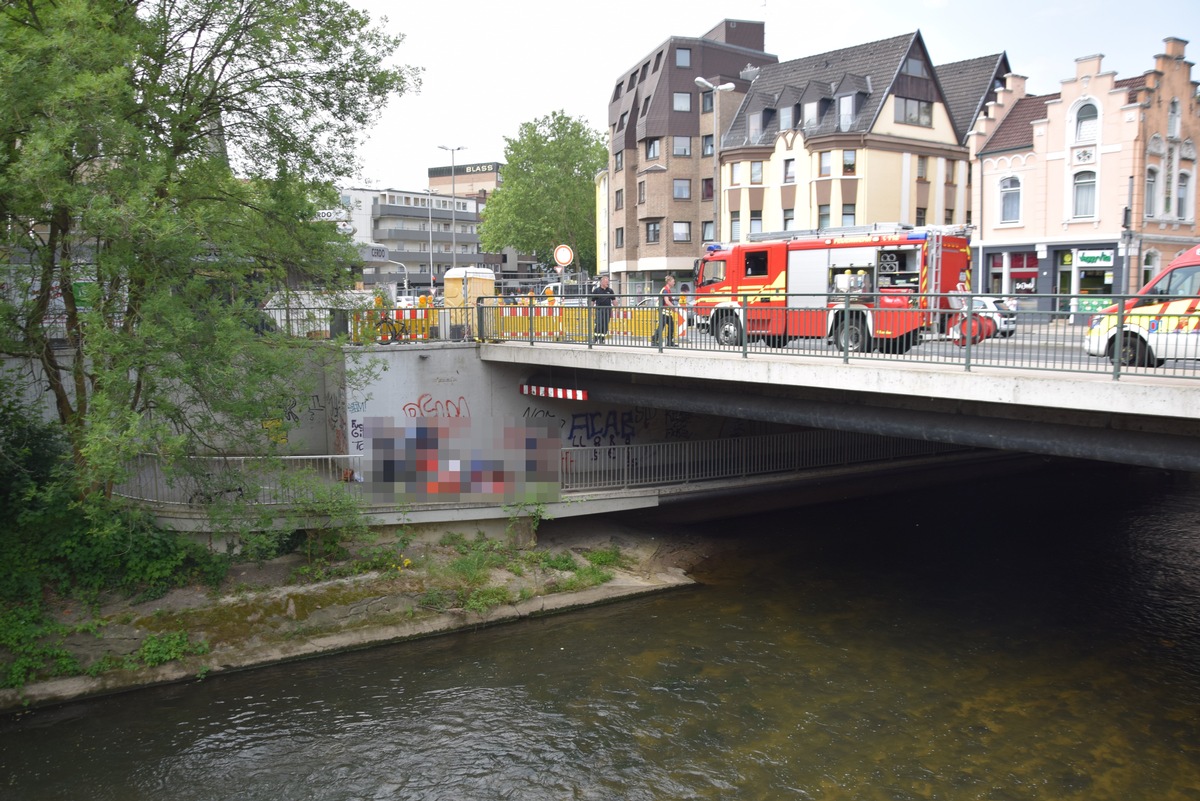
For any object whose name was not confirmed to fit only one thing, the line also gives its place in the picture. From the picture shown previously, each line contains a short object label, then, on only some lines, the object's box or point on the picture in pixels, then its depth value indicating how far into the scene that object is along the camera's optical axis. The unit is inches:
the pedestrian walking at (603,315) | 727.1
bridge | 439.5
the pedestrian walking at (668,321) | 661.9
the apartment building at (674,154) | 2080.5
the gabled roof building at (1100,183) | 1222.9
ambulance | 408.2
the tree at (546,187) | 2546.8
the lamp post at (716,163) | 1237.5
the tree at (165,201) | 485.4
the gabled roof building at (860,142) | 1689.2
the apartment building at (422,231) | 3250.5
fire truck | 539.5
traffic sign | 935.0
